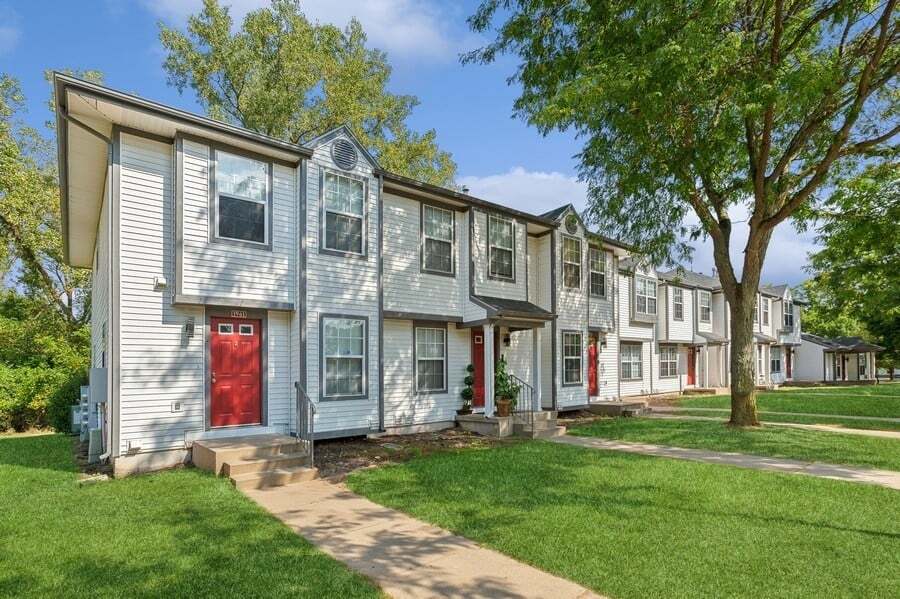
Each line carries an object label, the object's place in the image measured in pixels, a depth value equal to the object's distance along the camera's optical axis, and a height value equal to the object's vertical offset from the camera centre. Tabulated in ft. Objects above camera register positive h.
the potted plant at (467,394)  41.70 -5.72
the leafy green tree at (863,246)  42.39 +7.32
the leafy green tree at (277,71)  65.87 +33.55
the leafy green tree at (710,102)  29.48 +14.05
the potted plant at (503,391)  40.52 -5.54
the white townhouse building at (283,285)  27.02 +2.63
